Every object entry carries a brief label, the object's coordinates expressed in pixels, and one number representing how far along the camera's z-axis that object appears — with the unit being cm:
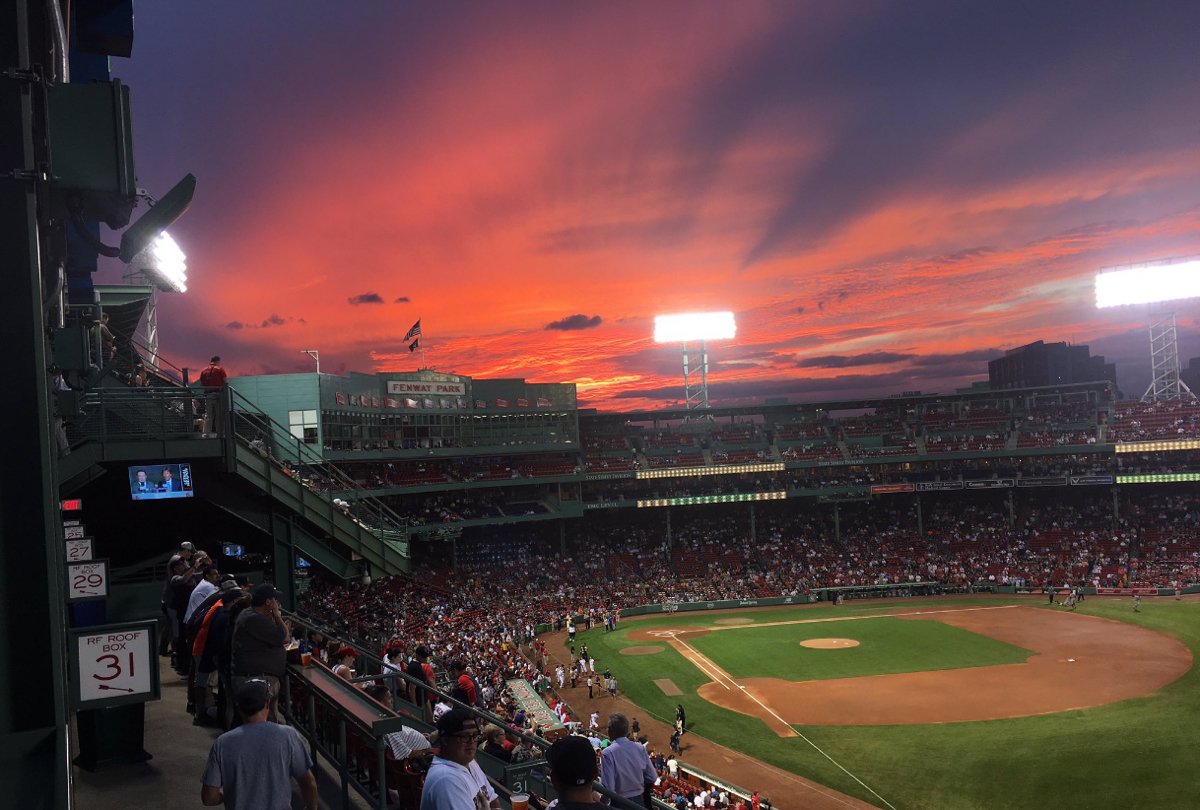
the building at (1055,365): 13050
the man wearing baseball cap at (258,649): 657
